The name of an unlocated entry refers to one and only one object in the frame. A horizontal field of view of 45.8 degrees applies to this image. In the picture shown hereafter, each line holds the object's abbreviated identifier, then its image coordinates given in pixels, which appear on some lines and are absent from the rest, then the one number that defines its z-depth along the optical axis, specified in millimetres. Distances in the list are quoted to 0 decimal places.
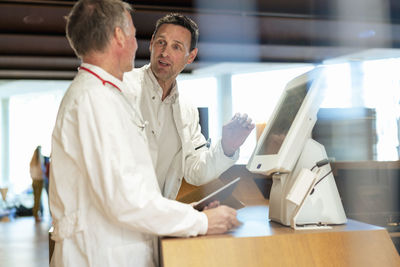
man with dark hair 2006
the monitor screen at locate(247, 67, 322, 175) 1359
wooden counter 1154
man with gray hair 1176
